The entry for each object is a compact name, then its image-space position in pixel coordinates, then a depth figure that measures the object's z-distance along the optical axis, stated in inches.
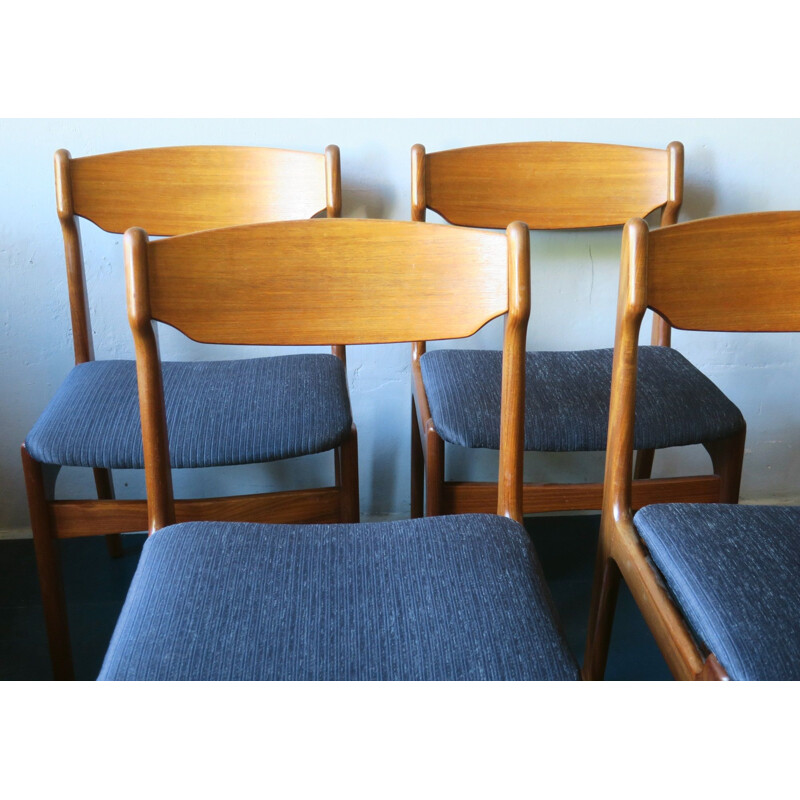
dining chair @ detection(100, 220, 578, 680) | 30.6
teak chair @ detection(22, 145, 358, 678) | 47.8
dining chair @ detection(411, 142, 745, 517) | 50.1
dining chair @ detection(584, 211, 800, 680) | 32.3
